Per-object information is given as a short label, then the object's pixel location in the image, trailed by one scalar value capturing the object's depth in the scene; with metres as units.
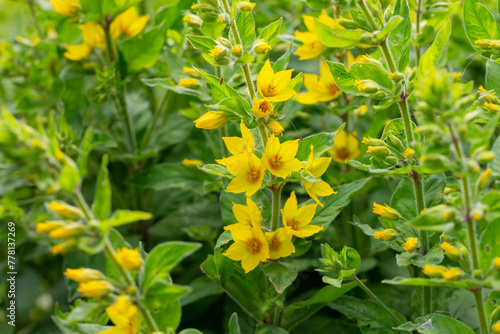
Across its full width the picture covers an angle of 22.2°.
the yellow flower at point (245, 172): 0.83
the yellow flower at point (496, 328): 0.77
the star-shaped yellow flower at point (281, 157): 0.82
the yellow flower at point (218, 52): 0.82
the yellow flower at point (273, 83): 0.84
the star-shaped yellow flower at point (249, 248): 0.83
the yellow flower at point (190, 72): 0.93
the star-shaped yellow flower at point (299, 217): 0.85
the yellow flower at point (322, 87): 0.95
